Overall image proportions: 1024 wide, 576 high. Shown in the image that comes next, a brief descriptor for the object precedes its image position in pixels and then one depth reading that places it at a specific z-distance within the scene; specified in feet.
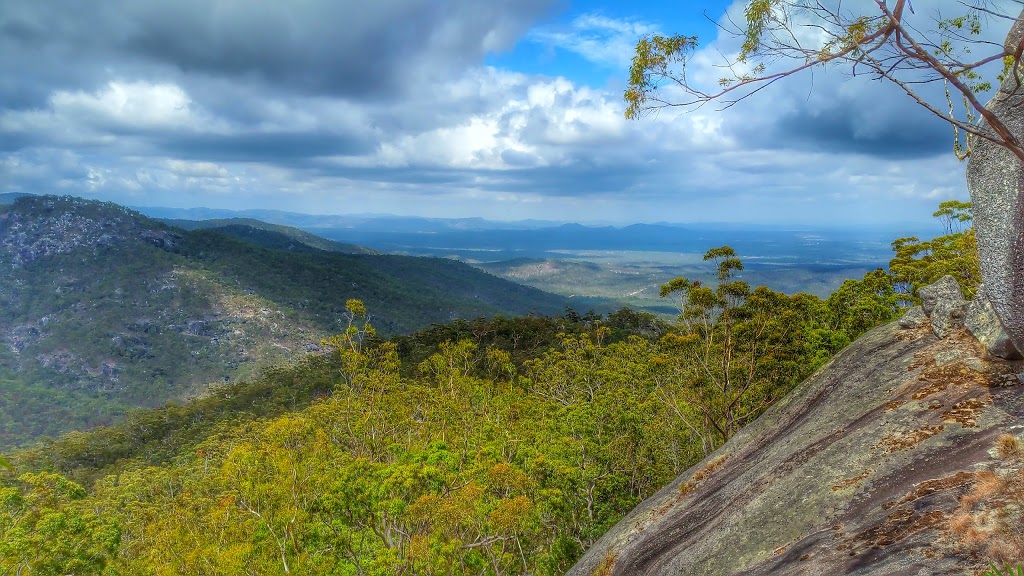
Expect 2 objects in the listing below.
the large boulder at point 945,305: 36.37
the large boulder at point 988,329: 30.89
